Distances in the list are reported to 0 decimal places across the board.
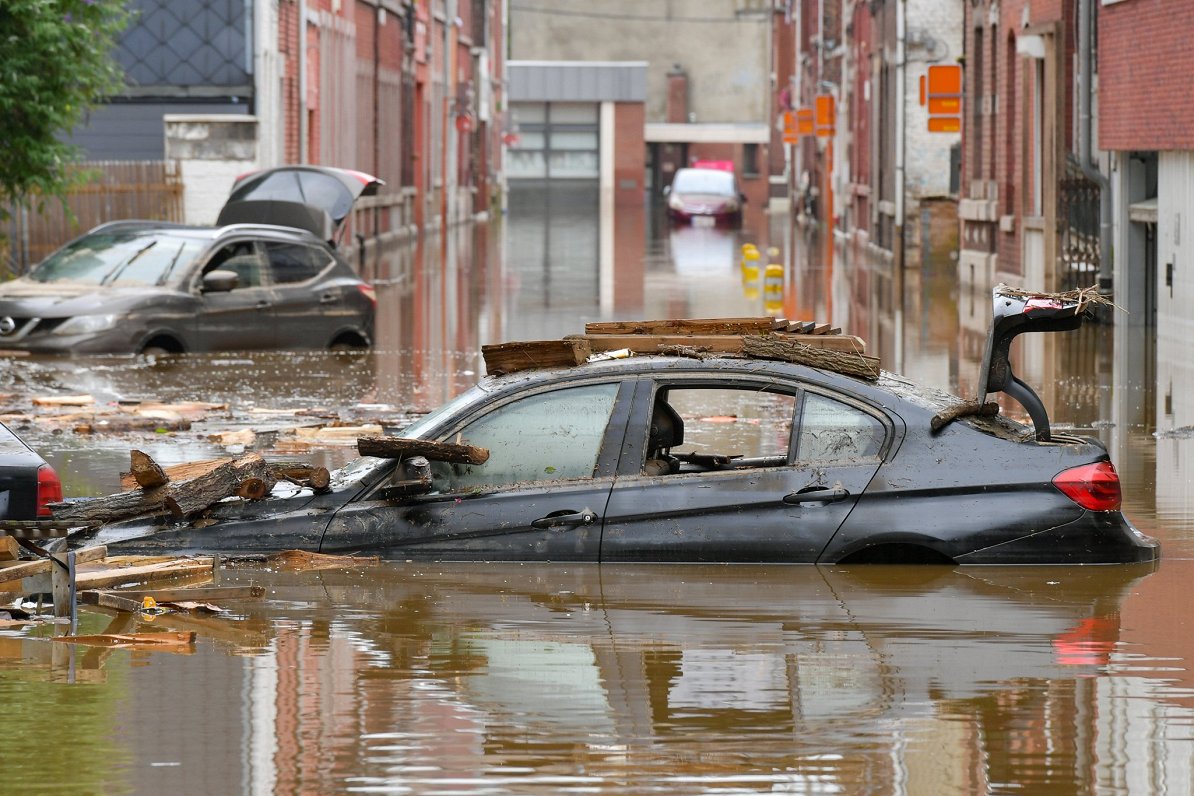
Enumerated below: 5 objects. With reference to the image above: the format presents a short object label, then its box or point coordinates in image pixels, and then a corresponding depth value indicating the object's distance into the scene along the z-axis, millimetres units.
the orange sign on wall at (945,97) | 77562
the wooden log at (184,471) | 19875
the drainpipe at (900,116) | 87750
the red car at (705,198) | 154125
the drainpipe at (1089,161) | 55437
